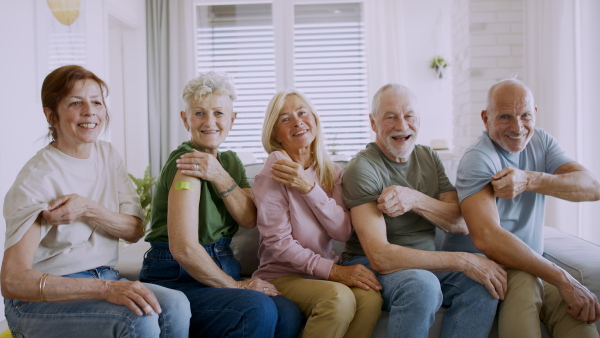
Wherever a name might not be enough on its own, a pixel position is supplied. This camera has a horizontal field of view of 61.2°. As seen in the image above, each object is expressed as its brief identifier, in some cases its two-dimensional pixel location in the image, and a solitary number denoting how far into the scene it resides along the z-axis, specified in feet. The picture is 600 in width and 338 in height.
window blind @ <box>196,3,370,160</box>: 19.39
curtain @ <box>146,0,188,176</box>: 18.90
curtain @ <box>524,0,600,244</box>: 9.95
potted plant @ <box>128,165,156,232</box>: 16.30
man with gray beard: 5.36
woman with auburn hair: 4.55
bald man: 5.39
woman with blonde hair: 5.39
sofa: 5.67
